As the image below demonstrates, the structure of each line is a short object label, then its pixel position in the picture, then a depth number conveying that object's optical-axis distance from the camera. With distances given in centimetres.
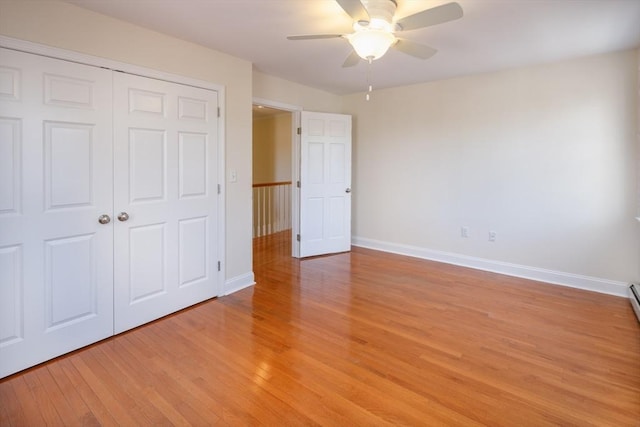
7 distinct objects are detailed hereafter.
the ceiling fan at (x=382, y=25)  201
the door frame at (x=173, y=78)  219
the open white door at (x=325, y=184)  493
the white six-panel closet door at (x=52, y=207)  215
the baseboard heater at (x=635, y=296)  303
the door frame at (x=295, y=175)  484
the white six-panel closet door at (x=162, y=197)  271
